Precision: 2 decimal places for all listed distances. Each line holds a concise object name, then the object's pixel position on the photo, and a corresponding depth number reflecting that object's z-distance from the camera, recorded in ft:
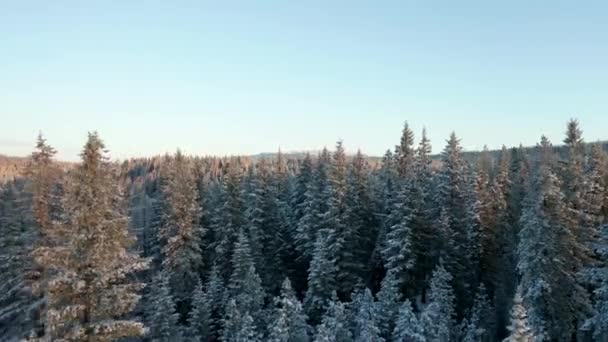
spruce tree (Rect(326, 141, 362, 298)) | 143.43
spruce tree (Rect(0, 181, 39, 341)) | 107.96
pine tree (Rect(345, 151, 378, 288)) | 147.84
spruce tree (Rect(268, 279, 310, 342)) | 111.45
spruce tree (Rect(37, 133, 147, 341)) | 58.96
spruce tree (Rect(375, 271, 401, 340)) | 117.29
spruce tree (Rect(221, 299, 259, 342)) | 115.34
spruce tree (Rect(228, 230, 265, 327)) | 133.08
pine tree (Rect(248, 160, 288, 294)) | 163.63
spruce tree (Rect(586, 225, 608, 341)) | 89.35
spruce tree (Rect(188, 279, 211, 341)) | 136.36
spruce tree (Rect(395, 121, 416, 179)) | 169.48
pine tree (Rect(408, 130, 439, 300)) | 136.36
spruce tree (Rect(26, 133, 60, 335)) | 101.04
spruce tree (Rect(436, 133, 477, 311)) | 139.33
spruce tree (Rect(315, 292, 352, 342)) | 110.01
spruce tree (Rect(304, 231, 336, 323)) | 136.46
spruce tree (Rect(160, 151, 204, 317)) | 159.74
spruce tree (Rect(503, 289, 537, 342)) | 63.72
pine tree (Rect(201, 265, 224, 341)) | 139.95
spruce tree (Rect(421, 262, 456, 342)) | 109.19
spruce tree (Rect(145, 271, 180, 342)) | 127.24
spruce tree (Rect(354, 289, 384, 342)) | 107.65
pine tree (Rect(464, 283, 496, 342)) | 122.11
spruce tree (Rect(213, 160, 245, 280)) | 169.99
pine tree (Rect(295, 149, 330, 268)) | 159.02
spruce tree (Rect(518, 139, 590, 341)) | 107.86
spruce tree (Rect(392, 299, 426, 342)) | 105.86
